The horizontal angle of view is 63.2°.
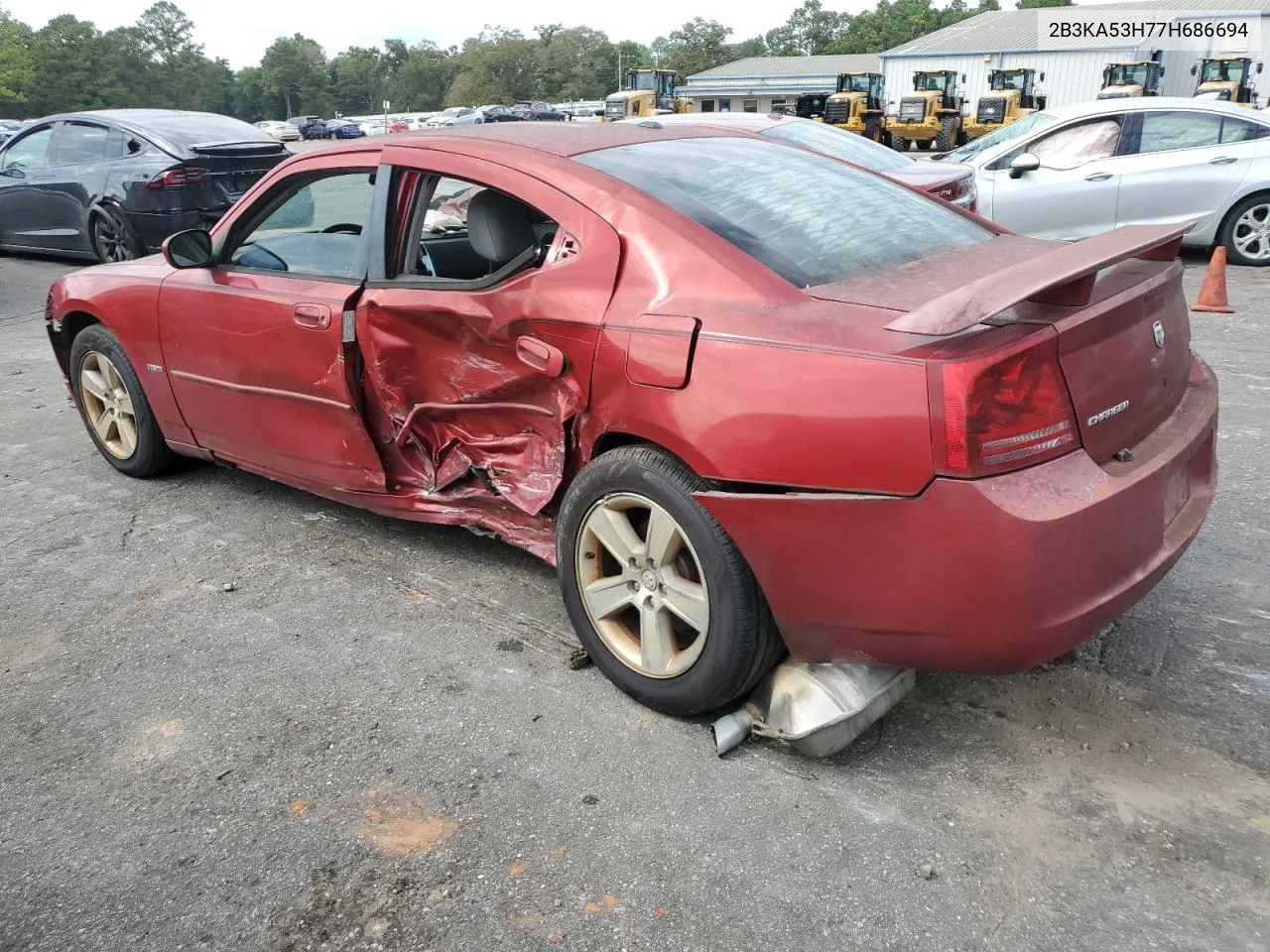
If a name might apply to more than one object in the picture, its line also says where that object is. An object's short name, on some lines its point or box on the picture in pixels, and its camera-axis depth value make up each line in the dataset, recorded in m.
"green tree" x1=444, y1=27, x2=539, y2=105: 122.38
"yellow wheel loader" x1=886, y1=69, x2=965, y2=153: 31.62
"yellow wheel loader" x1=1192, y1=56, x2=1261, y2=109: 29.36
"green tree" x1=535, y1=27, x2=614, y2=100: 120.94
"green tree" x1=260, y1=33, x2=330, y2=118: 140.25
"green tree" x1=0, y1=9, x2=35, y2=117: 73.62
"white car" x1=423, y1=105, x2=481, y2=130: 60.03
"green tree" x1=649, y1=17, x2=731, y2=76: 116.94
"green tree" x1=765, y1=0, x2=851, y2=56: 123.75
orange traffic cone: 7.55
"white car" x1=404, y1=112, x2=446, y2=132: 55.91
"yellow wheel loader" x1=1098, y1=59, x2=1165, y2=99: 35.66
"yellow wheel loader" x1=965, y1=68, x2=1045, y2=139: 32.09
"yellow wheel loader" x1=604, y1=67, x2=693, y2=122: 44.78
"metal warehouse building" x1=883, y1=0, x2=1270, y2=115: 47.50
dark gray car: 9.70
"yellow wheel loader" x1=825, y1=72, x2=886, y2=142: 33.22
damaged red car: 2.21
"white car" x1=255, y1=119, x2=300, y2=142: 54.25
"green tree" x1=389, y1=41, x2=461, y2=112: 138.12
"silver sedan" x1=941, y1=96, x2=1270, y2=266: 8.98
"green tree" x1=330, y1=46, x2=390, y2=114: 143.75
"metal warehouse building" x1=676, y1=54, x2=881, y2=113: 78.25
